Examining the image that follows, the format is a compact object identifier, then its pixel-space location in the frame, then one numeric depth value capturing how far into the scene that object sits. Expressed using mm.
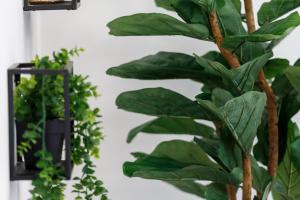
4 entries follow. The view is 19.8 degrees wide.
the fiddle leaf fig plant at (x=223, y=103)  1722
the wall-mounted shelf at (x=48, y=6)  1820
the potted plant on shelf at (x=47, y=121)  1603
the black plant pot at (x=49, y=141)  1631
